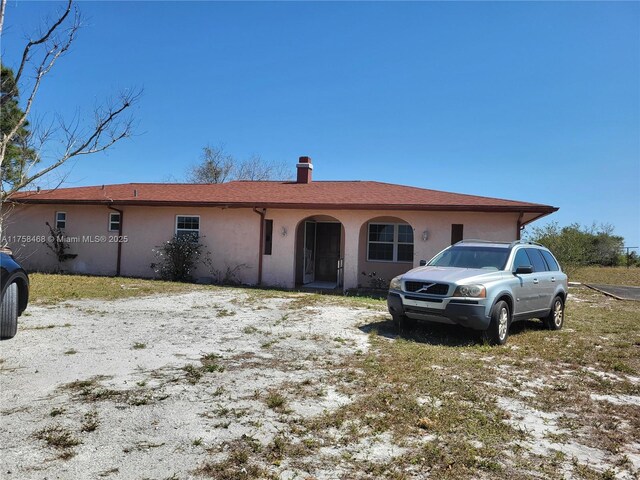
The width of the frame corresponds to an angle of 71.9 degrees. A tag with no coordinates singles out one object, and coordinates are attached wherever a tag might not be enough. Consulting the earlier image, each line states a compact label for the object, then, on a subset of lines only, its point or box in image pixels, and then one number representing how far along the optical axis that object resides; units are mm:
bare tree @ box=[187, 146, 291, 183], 42438
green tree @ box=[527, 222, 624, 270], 19516
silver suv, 6844
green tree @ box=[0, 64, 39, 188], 10234
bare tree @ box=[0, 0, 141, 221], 7962
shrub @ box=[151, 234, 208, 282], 15273
